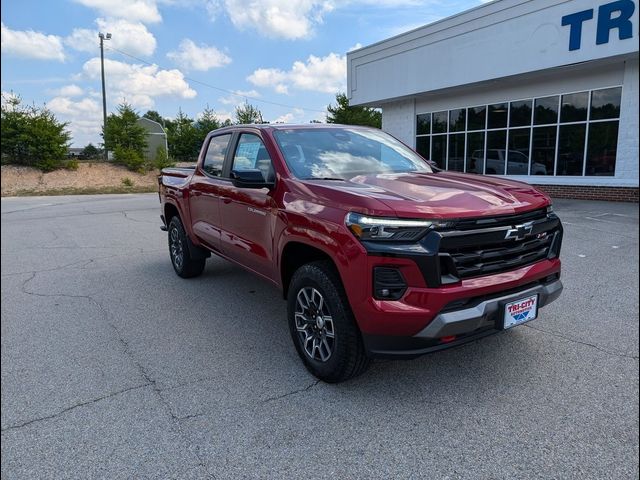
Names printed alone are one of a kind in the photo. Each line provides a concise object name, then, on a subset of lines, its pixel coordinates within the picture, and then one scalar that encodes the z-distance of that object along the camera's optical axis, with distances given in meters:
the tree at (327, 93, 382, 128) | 30.67
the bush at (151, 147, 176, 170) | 31.73
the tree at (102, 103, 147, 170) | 31.06
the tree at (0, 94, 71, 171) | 26.44
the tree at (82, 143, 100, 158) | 36.69
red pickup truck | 2.69
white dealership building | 12.64
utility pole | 31.61
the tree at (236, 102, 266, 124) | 37.20
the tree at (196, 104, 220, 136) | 36.56
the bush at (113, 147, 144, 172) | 30.97
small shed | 33.66
